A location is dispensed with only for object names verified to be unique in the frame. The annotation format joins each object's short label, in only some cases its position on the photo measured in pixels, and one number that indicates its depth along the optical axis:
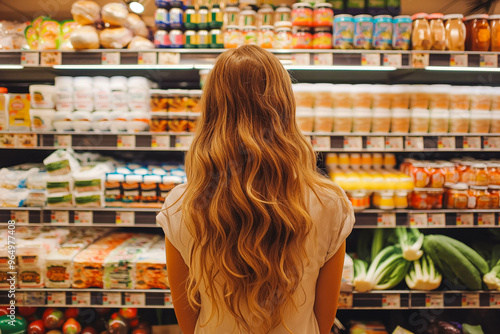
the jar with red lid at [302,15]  2.13
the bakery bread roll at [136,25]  2.26
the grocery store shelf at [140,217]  2.15
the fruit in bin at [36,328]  2.17
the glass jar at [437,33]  2.10
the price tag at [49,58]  2.10
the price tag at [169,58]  2.09
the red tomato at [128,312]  2.23
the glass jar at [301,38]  2.14
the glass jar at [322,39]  2.13
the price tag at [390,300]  2.15
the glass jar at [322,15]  2.13
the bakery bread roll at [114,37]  2.15
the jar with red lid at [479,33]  2.12
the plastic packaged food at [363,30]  2.10
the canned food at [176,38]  2.16
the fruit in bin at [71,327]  2.17
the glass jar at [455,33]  2.12
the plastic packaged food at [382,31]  2.10
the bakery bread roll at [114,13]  2.16
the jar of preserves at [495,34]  2.12
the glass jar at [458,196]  2.20
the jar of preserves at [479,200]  2.20
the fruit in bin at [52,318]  2.19
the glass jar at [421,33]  2.09
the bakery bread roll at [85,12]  2.16
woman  0.91
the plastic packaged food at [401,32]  2.10
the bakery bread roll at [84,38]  2.09
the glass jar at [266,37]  2.11
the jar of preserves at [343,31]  2.09
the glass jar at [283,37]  2.12
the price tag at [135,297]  2.12
